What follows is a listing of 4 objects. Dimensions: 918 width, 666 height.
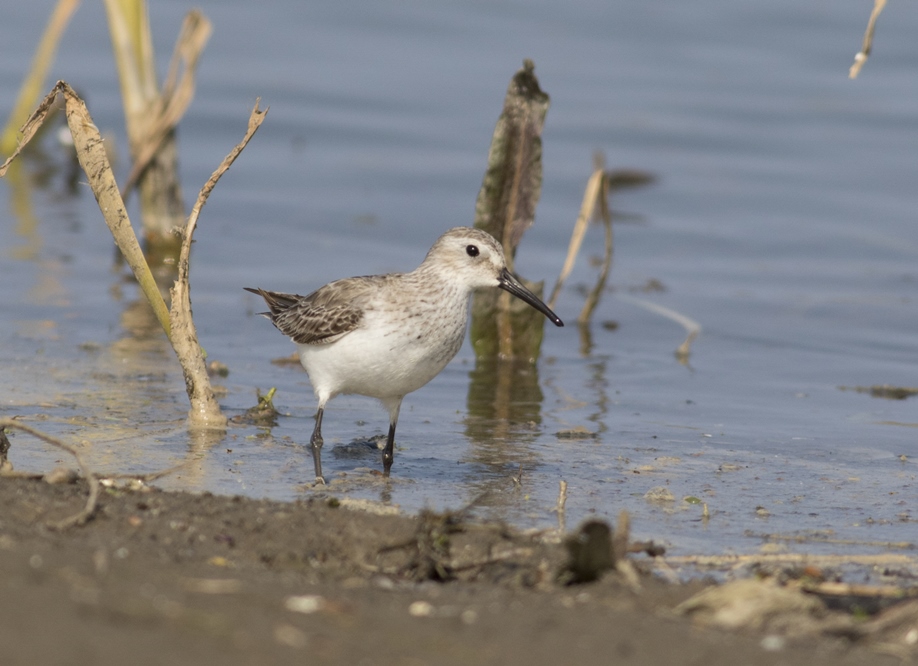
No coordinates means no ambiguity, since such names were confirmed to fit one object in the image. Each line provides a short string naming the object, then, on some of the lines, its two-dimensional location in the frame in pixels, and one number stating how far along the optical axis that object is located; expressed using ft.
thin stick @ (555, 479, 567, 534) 39.91
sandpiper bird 46.16
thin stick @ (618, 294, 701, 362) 67.97
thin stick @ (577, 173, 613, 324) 65.21
